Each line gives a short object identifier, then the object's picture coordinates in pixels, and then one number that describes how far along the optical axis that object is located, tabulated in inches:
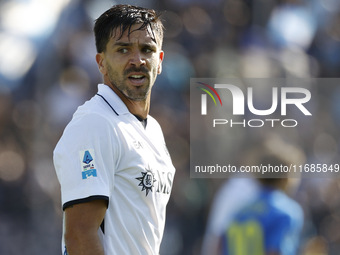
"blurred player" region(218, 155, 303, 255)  588.4
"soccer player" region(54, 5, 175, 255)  529.2
